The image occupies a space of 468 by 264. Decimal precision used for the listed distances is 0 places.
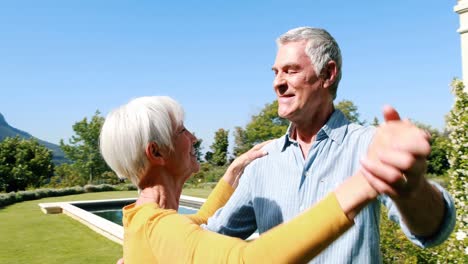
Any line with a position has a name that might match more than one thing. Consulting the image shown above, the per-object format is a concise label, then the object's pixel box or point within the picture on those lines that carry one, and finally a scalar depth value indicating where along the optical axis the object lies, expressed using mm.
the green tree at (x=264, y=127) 52009
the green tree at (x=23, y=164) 39781
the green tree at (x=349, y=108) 56469
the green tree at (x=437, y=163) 36469
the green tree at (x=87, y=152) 43281
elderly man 1931
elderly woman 951
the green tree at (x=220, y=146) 58250
